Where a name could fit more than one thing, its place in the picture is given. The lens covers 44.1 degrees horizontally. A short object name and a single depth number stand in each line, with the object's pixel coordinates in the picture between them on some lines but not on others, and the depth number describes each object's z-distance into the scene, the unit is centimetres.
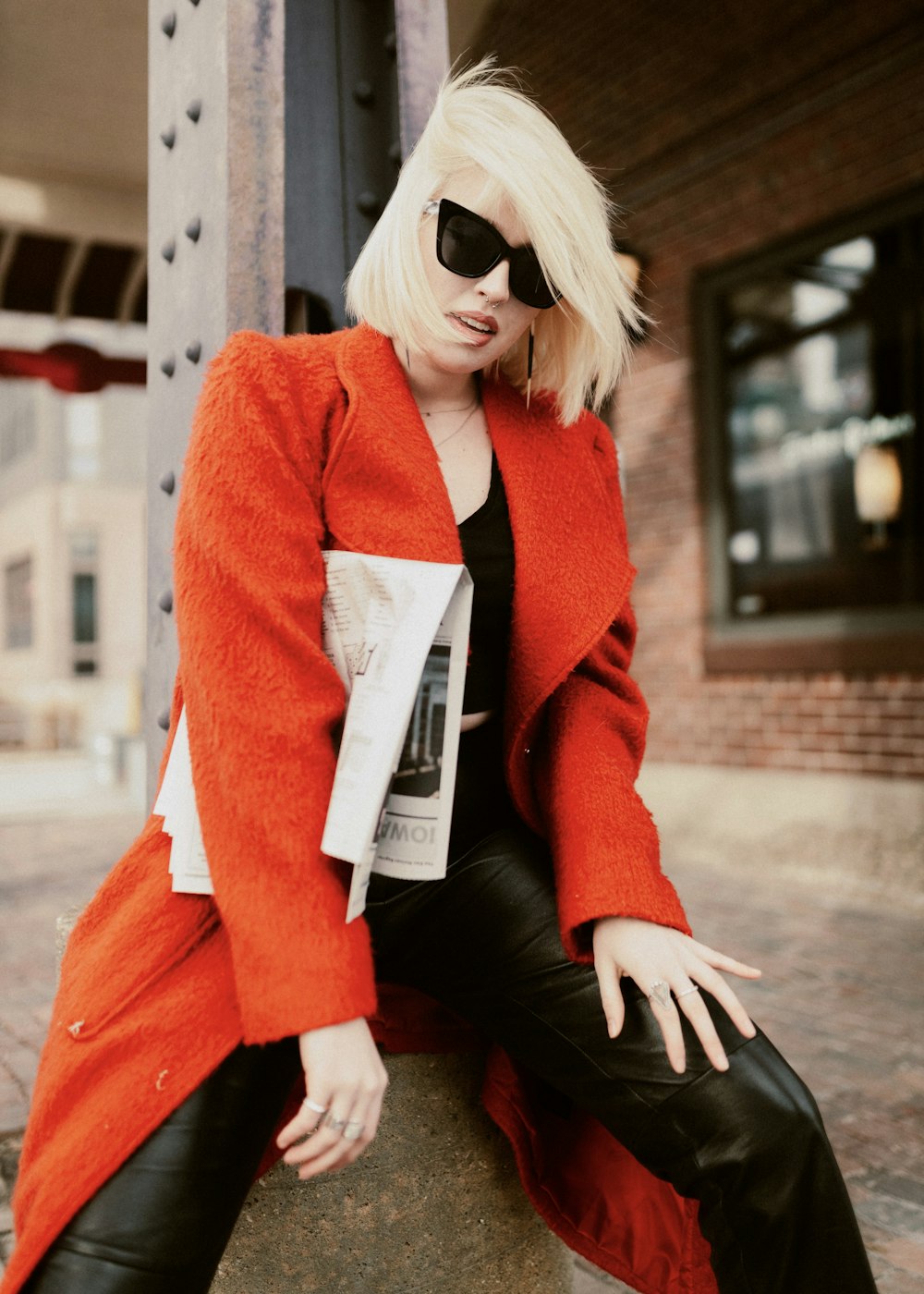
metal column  201
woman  131
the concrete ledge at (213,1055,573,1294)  174
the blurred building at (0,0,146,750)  714
